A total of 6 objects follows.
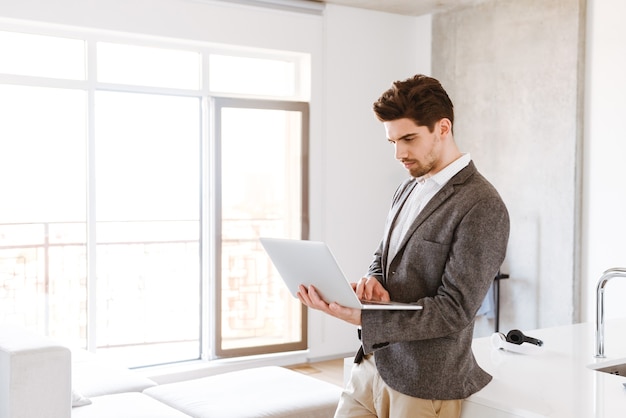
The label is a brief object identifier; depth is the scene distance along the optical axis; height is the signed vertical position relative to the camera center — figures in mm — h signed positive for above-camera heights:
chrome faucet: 2207 -360
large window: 4863 -54
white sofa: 2654 -908
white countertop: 1828 -517
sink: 2305 -534
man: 1811 -210
